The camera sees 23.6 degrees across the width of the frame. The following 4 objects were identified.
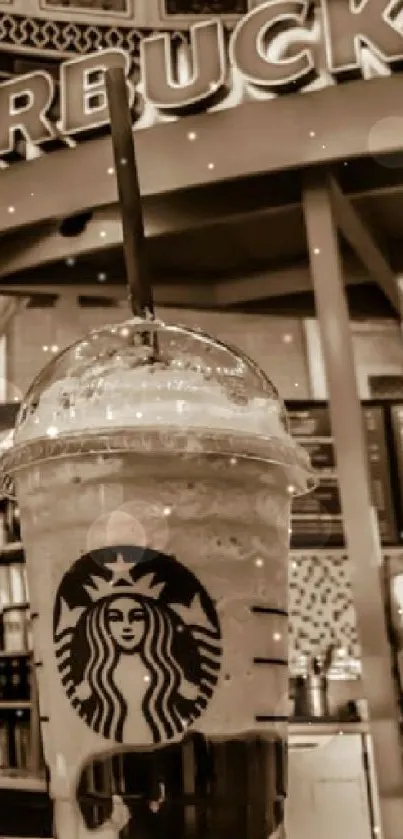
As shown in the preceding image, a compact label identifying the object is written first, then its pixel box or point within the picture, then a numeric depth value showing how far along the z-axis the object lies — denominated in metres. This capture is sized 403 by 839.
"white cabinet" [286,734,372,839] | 3.31
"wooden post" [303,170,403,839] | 2.15
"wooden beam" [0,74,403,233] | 2.59
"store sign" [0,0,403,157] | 2.68
